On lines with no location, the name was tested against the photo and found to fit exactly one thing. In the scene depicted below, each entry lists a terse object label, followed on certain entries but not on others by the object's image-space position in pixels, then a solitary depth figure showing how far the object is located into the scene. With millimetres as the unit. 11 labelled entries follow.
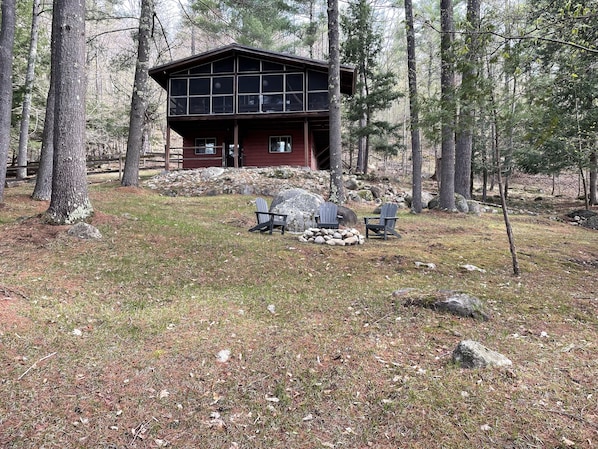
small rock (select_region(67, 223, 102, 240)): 5195
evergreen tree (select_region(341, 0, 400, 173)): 19766
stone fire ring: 6434
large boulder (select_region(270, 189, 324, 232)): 7879
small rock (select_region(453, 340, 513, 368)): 2527
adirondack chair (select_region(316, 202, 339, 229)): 7612
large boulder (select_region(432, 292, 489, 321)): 3430
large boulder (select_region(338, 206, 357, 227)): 8750
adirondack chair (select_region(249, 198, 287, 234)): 7191
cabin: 17250
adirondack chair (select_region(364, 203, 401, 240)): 7227
